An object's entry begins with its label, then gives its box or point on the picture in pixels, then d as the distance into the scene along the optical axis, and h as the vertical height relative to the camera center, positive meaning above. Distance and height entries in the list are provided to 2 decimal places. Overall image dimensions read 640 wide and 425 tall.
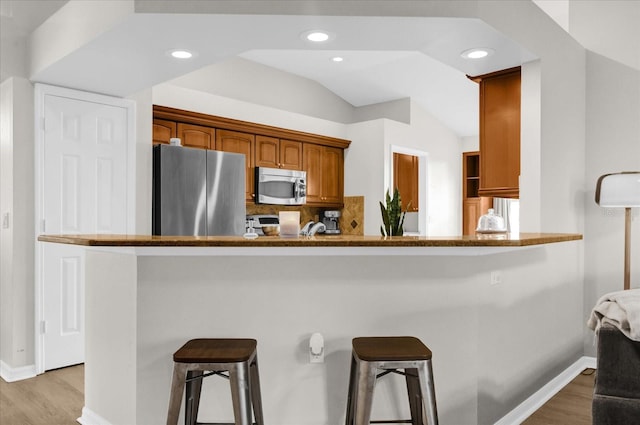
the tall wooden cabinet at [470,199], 7.46 +0.17
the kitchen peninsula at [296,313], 2.21 -0.49
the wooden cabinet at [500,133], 3.46 +0.57
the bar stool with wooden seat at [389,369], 1.81 -0.61
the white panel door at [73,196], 3.59 +0.12
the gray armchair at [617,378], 2.00 -0.72
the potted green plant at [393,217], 3.34 -0.05
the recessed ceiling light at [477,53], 2.95 +0.99
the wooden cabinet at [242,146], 4.96 +0.69
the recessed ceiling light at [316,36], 2.59 +0.97
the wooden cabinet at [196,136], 4.62 +0.74
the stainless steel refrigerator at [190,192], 4.08 +0.16
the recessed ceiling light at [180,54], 2.84 +0.95
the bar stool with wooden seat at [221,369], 1.79 -0.60
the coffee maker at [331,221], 6.32 -0.14
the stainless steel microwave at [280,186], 5.24 +0.28
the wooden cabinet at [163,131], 4.41 +0.75
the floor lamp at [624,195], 3.23 +0.11
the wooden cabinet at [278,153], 5.35 +0.67
